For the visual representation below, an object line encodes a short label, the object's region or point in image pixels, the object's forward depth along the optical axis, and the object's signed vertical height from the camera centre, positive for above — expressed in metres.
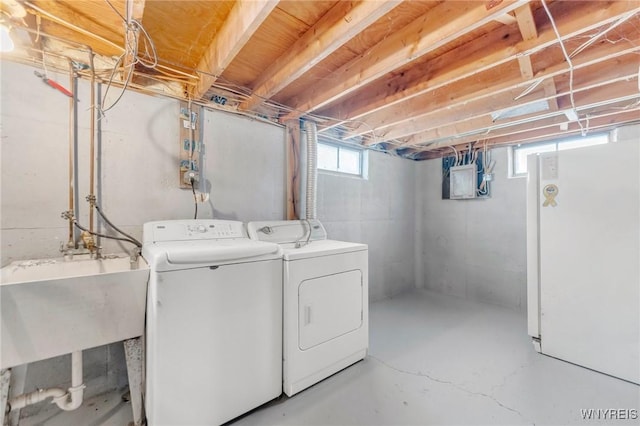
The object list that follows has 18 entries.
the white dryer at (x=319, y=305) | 1.69 -0.65
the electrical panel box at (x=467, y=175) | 3.51 +0.53
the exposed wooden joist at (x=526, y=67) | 1.57 +0.92
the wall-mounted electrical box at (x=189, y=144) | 2.03 +0.54
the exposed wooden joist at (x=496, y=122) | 1.96 +0.91
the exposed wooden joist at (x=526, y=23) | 1.25 +0.95
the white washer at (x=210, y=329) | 1.29 -0.63
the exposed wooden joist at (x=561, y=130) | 2.48 +0.91
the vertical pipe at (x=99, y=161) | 1.74 +0.35
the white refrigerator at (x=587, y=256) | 1.84 -0.34
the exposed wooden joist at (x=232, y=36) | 1.20 +0.95
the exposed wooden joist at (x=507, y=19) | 1.35 +1.02
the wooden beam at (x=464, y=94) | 1.52 +0.94
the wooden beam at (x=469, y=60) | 1.23 +0.96
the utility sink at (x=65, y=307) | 1.08 -0.42
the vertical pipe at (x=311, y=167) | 2.62 +0.46
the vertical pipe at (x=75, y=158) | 1.66 +0.35
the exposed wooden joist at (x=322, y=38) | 1.21 +0.95
